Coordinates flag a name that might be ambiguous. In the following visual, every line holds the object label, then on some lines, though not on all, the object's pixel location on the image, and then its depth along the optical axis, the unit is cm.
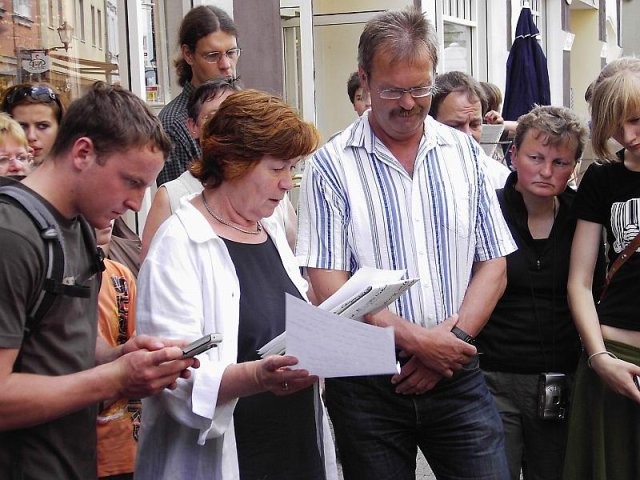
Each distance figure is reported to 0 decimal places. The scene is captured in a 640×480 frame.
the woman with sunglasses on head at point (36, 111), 416
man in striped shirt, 340
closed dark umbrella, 991
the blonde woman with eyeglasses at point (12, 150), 367
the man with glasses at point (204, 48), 511
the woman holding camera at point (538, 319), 401
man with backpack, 229
